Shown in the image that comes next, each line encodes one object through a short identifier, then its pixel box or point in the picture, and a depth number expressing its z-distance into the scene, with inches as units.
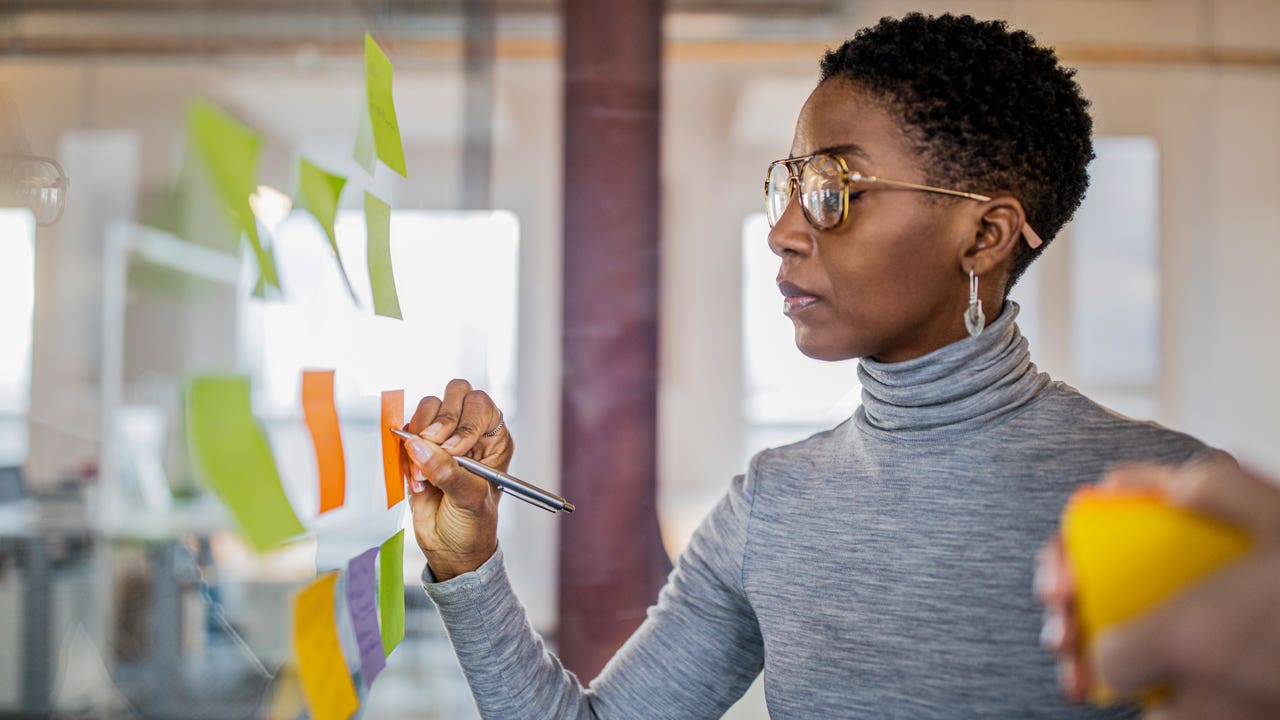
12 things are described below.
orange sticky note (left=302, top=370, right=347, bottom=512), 26.3
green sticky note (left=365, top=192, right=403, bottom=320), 29.2
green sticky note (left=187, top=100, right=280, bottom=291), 21.2
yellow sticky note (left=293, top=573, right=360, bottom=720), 24.1
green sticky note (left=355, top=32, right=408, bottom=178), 28.2
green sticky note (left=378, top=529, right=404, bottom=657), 29.8
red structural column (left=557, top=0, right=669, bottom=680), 62.6
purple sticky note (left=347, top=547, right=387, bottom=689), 27.8
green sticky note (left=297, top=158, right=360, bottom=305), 27.0
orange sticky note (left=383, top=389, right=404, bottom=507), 28.4
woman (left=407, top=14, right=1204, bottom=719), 28.8
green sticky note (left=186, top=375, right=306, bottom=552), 20.7
